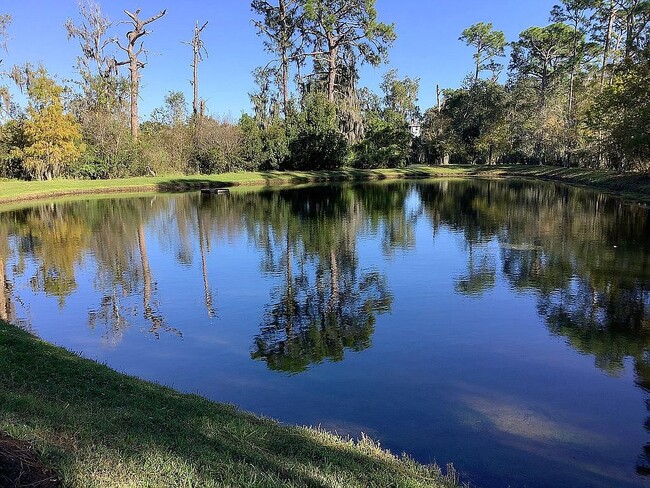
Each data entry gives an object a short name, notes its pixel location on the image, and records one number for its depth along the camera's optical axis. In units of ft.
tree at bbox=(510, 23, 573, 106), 209.83
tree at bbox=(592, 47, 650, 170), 106.52
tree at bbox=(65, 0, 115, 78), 176.65
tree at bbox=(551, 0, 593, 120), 179.77
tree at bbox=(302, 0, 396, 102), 171.32
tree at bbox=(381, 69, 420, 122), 255.50
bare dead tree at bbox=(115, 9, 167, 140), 168.45
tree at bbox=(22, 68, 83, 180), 136.05
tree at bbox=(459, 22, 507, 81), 241.96
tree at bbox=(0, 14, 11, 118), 148.05
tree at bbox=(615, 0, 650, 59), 139.23
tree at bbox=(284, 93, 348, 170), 181.78
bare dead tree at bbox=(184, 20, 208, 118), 192.91
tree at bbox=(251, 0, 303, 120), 177.06
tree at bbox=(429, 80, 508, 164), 215.10
